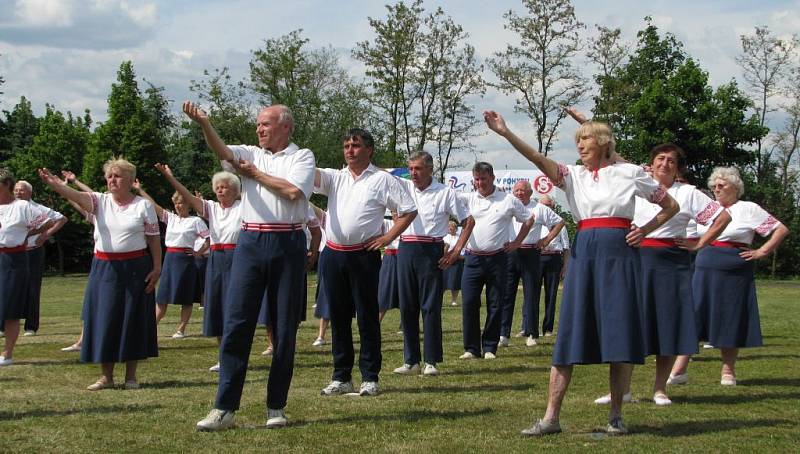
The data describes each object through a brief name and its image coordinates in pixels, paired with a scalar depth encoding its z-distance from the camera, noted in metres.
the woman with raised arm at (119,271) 8.80
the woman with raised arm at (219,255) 11.06
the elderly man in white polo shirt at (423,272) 10.21
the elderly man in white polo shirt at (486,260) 11.79
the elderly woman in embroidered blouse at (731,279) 9.50
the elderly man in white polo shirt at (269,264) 6.80
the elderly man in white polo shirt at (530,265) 13.84
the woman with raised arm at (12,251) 11.11
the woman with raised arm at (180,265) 14.80
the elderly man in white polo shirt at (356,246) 8.49
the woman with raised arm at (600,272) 6.53
